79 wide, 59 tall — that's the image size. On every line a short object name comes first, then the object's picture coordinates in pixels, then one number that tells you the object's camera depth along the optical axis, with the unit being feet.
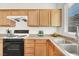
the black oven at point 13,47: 5.90
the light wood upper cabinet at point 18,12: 6.40
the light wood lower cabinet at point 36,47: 5.82
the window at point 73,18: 4.91
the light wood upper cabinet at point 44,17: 6.44
